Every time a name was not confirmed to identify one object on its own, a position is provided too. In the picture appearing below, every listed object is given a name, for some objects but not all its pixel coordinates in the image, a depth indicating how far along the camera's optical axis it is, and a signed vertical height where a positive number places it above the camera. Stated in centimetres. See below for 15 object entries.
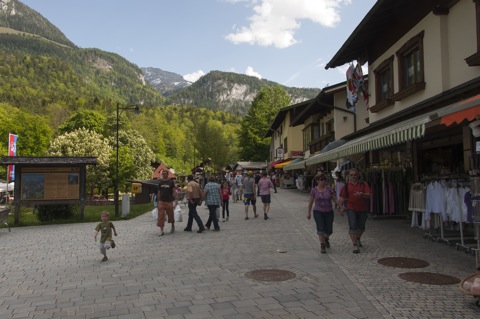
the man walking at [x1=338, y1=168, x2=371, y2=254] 856 -57
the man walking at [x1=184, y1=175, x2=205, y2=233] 1188 -54
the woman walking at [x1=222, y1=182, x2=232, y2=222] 1503 -55
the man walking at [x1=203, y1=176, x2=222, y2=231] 1212 -55
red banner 2945 +277
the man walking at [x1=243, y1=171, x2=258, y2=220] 1566 -34
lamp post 1741 -45
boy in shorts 810 -105
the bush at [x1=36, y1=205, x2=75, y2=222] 1584 -116
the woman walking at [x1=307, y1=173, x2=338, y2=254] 859 -66
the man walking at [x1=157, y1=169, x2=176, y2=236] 1160 -41
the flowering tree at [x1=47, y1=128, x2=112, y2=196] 4100 +372
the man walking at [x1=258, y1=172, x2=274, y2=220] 1498 -40
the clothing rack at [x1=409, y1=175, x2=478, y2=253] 802 -72
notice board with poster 1519 +9
